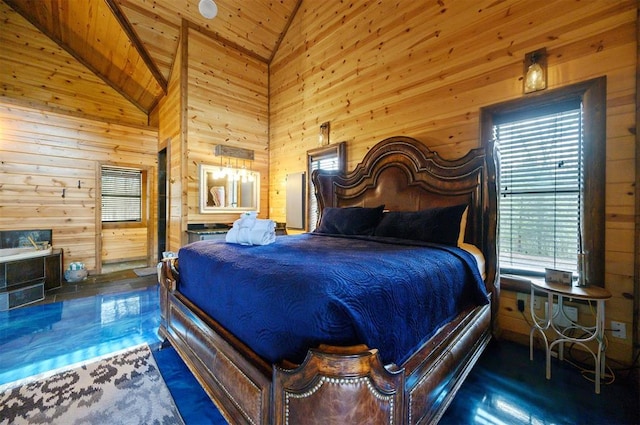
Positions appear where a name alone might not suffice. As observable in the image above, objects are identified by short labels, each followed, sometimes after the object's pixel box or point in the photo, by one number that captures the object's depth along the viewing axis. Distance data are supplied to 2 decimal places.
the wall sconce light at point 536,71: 2.14
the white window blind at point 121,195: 5.20
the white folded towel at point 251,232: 2.08
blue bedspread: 1.00
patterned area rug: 1.48
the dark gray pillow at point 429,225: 2.22
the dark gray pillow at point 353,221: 2.80
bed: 0.95
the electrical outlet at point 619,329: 1.86
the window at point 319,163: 3.86
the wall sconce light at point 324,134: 3.98
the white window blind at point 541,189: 2.11
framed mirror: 4.26
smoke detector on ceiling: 3.85
